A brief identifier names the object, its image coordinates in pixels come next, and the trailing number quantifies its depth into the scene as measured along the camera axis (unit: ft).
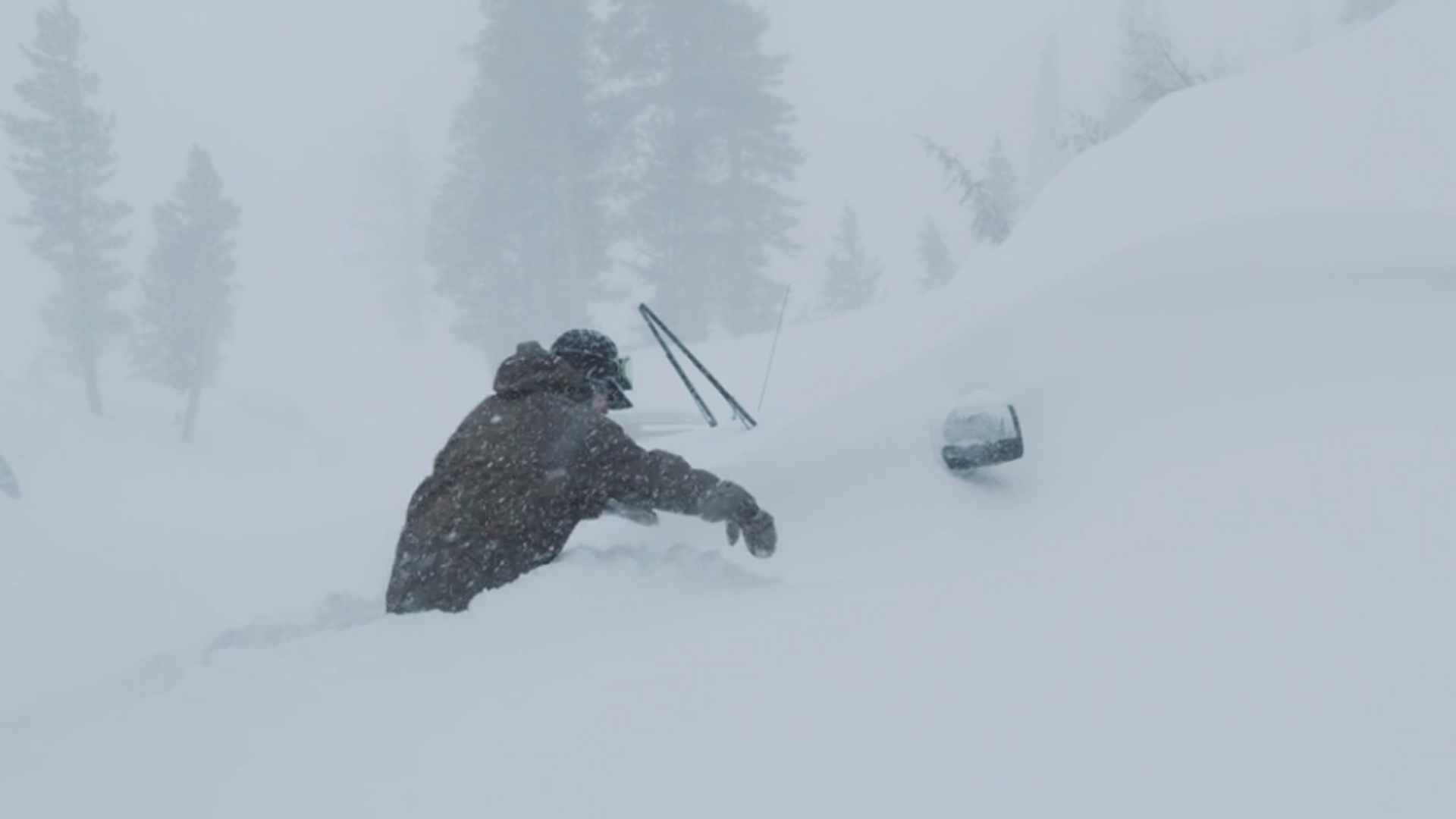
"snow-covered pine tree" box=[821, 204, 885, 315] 98.37
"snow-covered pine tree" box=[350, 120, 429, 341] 144.87
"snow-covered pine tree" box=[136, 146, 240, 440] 93.76
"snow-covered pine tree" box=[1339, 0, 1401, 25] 94.23
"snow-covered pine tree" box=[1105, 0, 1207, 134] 63.36
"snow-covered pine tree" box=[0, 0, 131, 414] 89.81
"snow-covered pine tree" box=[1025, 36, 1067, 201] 129.29
